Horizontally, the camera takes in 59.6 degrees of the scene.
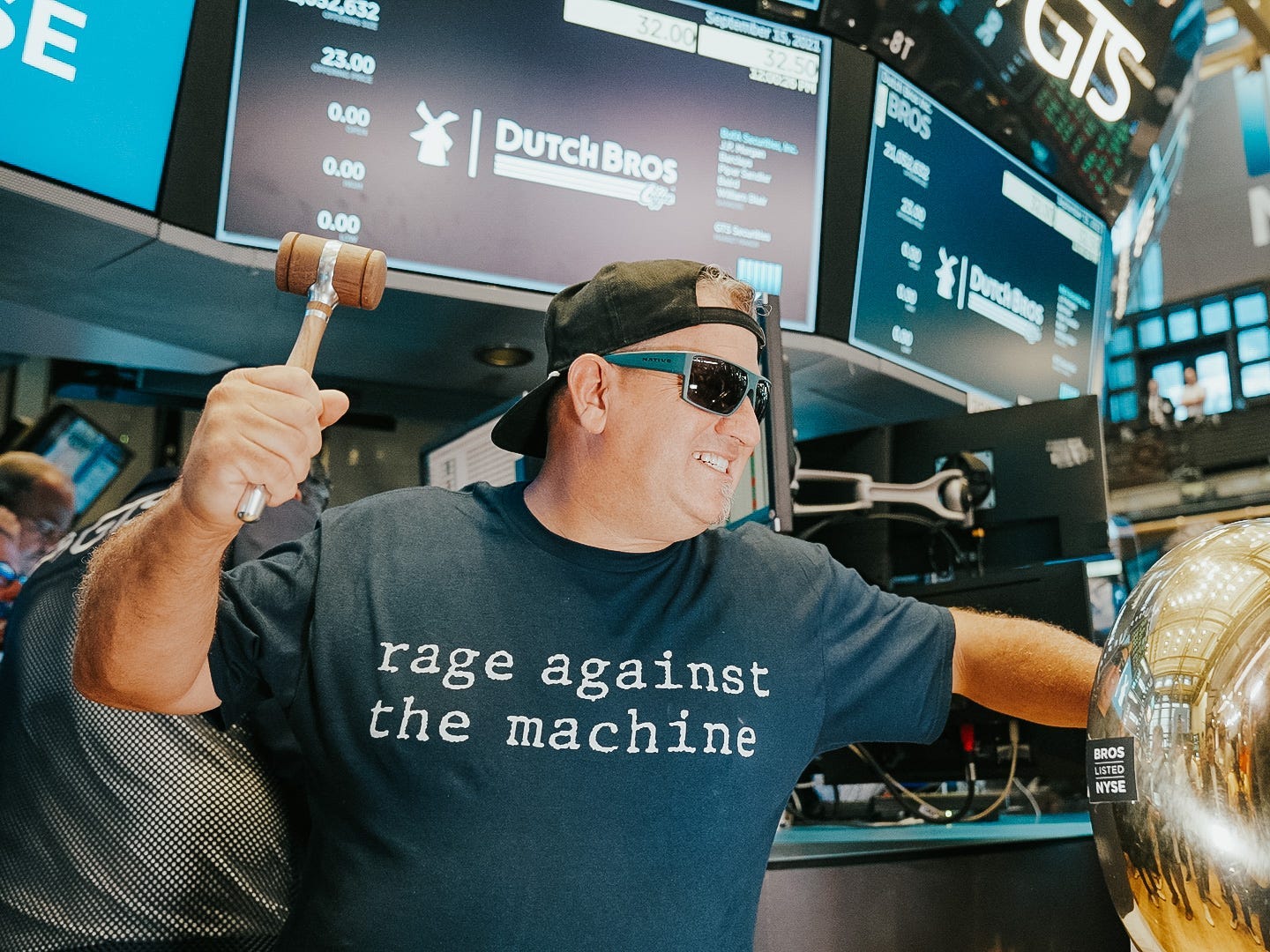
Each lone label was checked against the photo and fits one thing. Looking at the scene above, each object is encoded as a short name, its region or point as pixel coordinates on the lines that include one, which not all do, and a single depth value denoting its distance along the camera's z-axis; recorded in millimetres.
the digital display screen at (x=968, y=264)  3209
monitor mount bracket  2570
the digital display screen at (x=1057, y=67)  3268
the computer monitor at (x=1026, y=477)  2494
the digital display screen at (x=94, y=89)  2061
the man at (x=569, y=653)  1229
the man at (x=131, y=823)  1441
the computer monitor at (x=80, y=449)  3146
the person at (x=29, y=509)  3039
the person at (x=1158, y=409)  13989
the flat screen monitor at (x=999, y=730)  2133
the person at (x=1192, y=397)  13469
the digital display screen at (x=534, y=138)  2365
